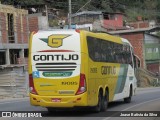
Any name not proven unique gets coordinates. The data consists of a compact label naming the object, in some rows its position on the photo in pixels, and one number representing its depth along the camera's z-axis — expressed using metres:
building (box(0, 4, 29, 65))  45.94
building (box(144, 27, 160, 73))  70.69
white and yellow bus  16.67
